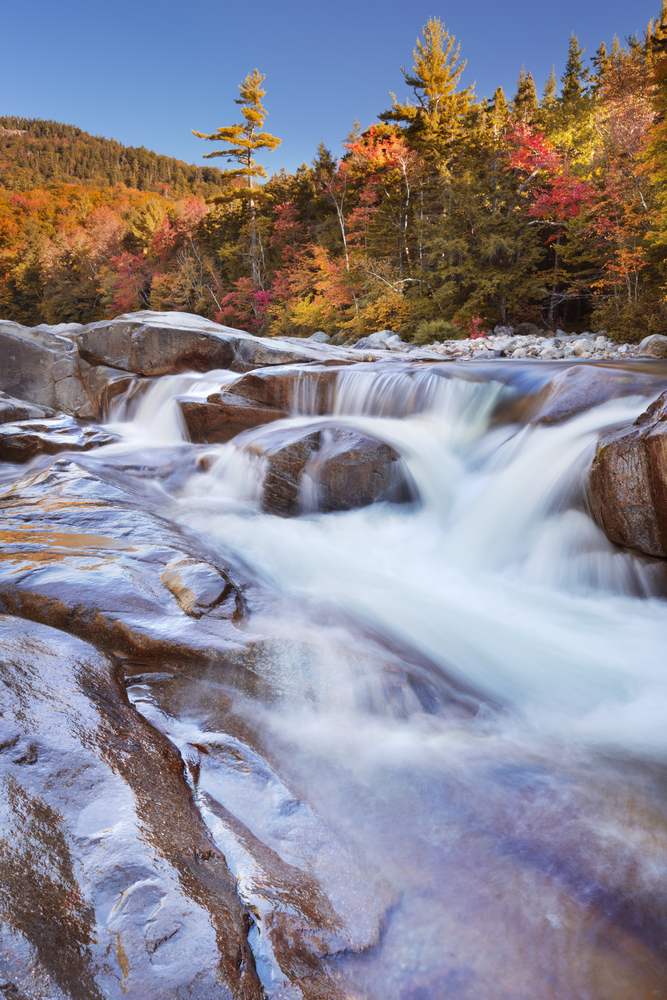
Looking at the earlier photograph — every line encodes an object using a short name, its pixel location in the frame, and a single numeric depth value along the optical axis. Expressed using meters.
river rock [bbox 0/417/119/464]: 7.88
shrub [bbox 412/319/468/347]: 17.09
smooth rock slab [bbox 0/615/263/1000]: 1.09
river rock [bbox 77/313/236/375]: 12.07
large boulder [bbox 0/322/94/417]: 13.11
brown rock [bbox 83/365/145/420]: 12.22
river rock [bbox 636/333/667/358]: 10.52
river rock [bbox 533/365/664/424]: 5.77
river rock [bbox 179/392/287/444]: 8.28
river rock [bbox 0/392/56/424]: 9.73
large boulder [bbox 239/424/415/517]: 6.14
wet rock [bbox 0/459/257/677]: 2.67
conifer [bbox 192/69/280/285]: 27.97
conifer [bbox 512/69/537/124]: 26.64
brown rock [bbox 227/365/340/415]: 8.41
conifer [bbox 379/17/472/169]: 21.45
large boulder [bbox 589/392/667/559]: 3.68
